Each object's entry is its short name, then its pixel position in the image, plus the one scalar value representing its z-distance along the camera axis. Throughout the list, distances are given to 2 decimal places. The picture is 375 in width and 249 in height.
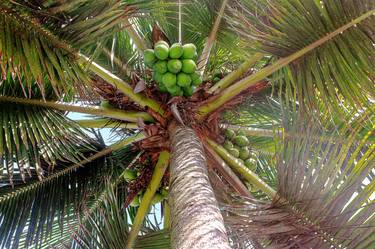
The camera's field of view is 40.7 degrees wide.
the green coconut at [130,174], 4.34
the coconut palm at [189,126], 2.75
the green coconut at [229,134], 4.38
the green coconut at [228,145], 4.25
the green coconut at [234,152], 4.21
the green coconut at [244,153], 4.39
